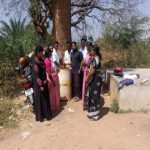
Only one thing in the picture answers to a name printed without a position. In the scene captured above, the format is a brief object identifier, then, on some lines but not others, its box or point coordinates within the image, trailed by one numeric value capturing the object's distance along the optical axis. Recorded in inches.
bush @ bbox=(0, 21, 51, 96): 178.2
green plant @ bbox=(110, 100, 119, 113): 148.0
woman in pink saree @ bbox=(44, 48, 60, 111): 148.7
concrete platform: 147.4
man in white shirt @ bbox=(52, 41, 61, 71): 164.8
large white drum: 160.9
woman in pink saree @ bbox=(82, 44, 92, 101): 150.4
